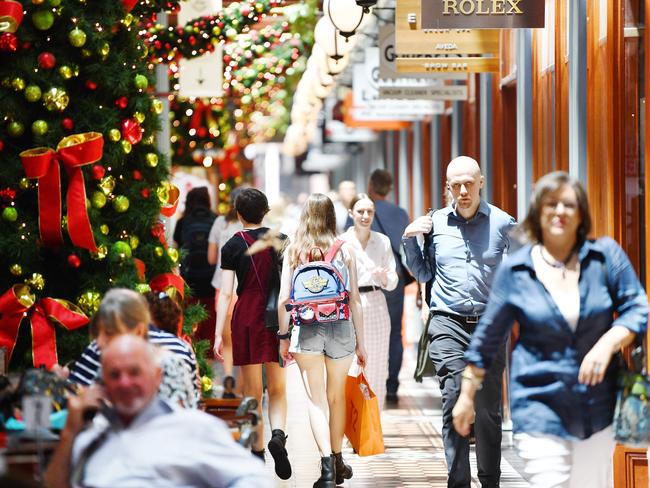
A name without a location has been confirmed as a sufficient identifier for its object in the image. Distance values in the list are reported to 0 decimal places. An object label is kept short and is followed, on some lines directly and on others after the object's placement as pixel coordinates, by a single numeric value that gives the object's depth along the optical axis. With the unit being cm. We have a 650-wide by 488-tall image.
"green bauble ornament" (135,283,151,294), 1580
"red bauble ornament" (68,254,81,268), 1580
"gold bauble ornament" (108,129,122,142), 1609
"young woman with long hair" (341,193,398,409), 2197
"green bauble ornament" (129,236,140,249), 1675
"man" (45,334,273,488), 849
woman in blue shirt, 1076
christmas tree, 1545
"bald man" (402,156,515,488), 1550
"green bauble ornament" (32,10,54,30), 1555
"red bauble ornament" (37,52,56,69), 1550
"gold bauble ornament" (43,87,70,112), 1553
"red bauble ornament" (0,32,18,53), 1530
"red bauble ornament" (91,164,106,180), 1602
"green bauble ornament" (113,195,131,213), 1639
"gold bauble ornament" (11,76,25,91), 1538
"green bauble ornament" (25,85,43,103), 1538
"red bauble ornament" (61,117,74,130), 1568
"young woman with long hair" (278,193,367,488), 1703
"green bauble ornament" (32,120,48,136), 1541
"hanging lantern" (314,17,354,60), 2806
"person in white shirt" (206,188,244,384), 2492
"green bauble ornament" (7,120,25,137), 1540
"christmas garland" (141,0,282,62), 2152
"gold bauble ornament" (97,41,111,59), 1603
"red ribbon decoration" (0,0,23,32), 1459
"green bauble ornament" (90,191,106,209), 1611
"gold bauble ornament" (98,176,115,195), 1623
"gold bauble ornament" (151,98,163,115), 1674
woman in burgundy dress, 1841
